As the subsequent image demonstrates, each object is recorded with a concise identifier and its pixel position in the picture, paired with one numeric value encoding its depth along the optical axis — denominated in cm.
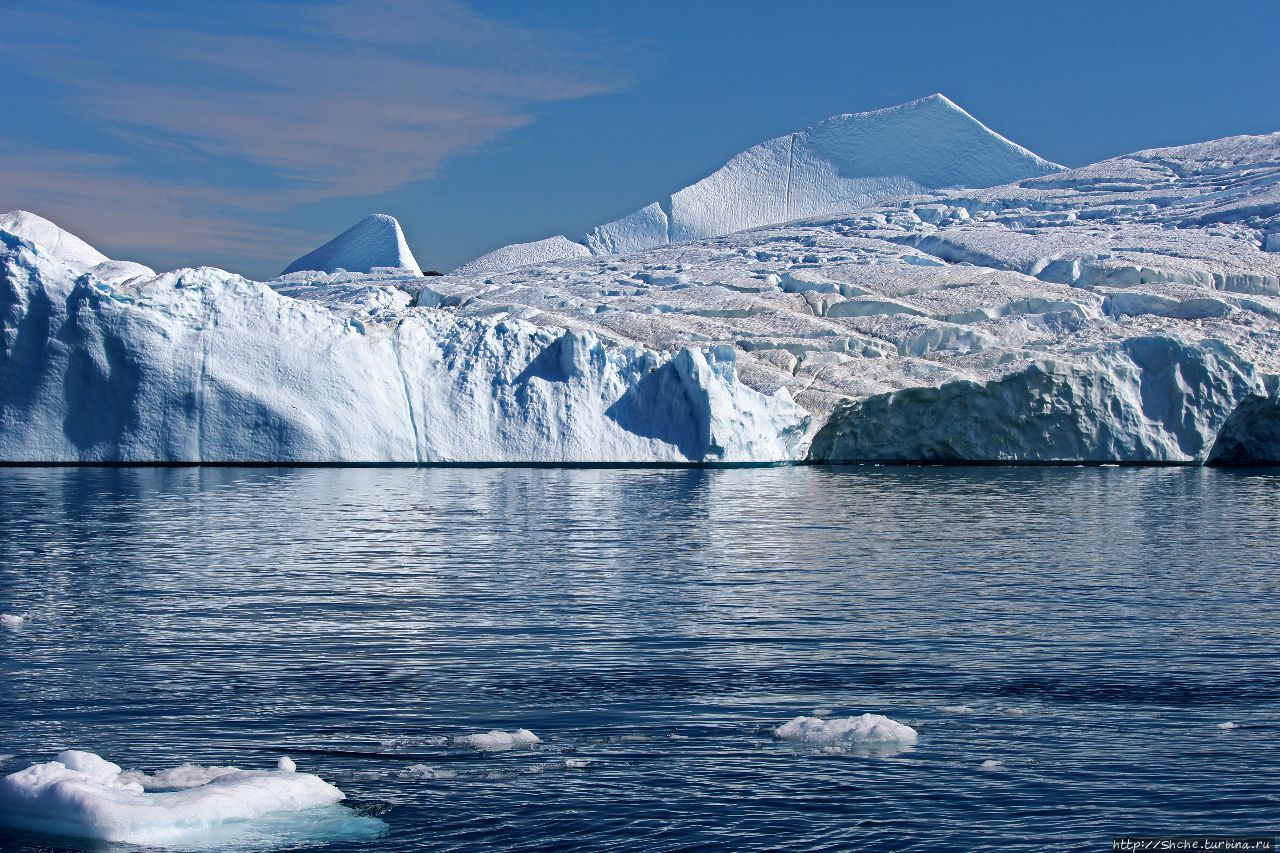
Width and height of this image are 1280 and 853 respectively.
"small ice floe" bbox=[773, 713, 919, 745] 1582
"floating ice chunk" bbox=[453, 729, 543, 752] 1567
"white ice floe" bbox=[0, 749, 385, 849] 1258
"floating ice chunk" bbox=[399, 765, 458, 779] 1458
